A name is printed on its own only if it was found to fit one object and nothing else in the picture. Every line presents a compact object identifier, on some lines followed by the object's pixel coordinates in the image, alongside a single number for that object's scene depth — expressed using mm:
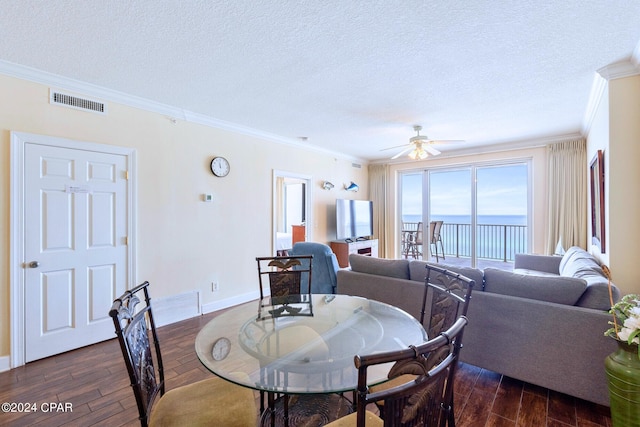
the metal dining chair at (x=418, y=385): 767
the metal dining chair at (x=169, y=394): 1202
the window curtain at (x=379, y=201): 6801
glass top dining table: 1275
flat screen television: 5855
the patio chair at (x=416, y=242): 6343
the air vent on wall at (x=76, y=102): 2693
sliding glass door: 5418
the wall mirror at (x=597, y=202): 2783
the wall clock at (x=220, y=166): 3904
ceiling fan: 4035
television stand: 5747
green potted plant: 1509
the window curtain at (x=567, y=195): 4465
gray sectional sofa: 1928
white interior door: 2594
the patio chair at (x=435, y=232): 6188
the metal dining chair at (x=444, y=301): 1638
